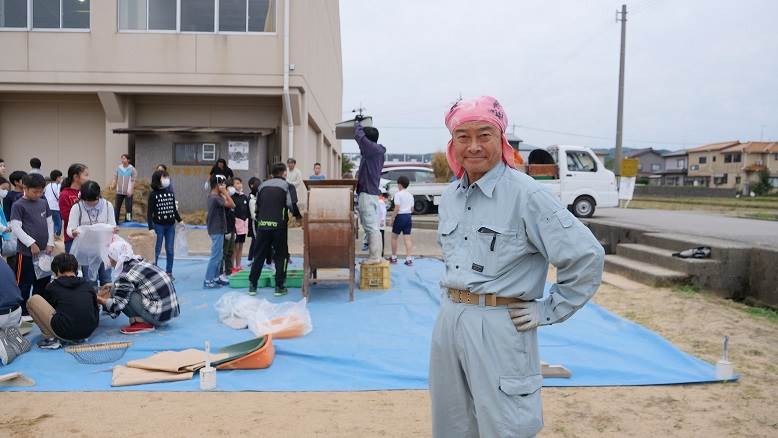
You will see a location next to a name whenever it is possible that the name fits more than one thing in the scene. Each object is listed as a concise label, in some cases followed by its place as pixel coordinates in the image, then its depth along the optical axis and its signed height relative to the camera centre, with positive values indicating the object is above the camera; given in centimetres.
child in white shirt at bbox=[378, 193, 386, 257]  1138 -44
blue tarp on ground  489 -151
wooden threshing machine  792 -45
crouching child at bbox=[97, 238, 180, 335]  618 -113
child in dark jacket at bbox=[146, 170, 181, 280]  859 -33
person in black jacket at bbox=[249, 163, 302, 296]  789 -37
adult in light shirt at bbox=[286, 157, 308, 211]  1267 +35
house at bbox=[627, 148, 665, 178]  8212 +506
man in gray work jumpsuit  224 -35
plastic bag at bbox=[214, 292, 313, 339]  614 -137
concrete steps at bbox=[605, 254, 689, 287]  861 -115
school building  1534 +274
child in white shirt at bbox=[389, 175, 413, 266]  1093 -38
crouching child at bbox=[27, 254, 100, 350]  562 -115
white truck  1747 +55
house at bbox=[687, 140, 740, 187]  6378 +404
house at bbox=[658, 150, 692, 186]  6968 +348
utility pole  2835 +408
